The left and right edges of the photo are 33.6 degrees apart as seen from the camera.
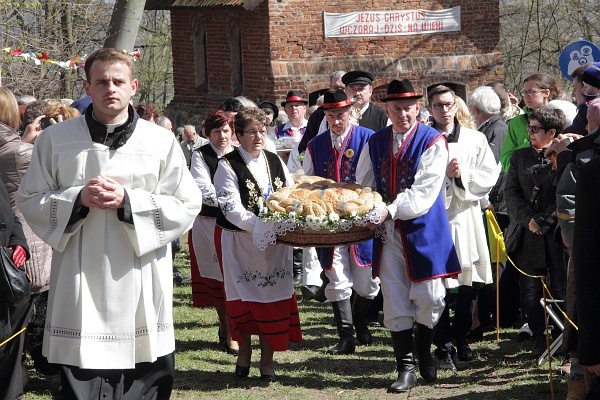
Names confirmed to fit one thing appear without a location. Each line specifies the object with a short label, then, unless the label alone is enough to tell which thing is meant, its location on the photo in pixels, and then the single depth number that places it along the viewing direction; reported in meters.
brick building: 20.25
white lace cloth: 6.32
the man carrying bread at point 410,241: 6.81
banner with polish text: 20.59
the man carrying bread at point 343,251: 8.04
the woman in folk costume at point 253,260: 7.18
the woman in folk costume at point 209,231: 8.02
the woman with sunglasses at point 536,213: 7.47
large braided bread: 6.39
